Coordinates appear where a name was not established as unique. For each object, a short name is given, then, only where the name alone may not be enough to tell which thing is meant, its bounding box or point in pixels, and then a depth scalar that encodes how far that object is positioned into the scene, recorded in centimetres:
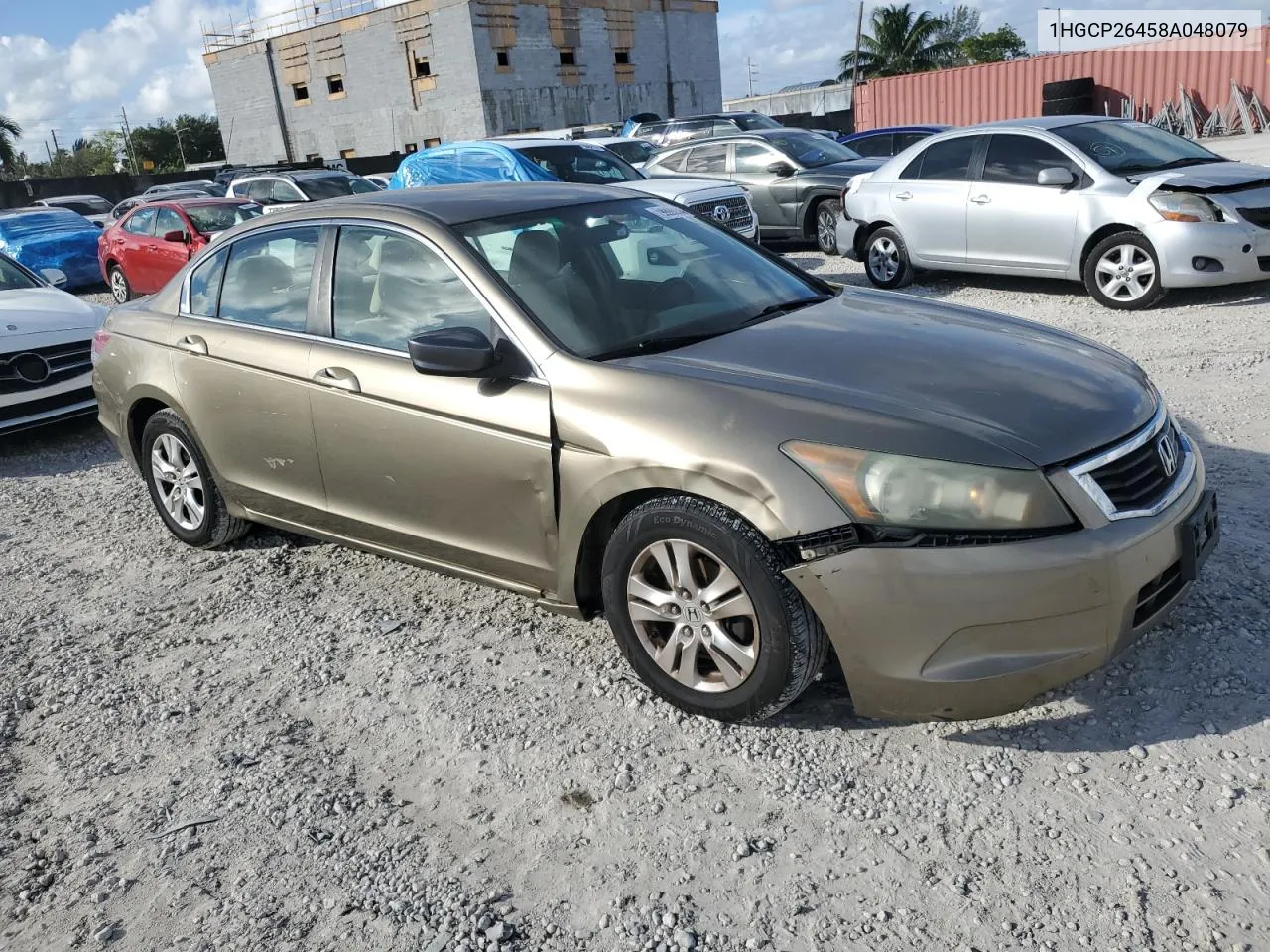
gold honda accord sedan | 284
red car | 1377
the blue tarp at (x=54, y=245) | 1680
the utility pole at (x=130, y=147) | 7790
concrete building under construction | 4622
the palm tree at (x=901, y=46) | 6169
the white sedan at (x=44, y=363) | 725
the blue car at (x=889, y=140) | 1762
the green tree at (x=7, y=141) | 5819
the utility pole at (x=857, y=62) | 5922
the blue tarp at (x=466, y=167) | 1249
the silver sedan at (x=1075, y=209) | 812
